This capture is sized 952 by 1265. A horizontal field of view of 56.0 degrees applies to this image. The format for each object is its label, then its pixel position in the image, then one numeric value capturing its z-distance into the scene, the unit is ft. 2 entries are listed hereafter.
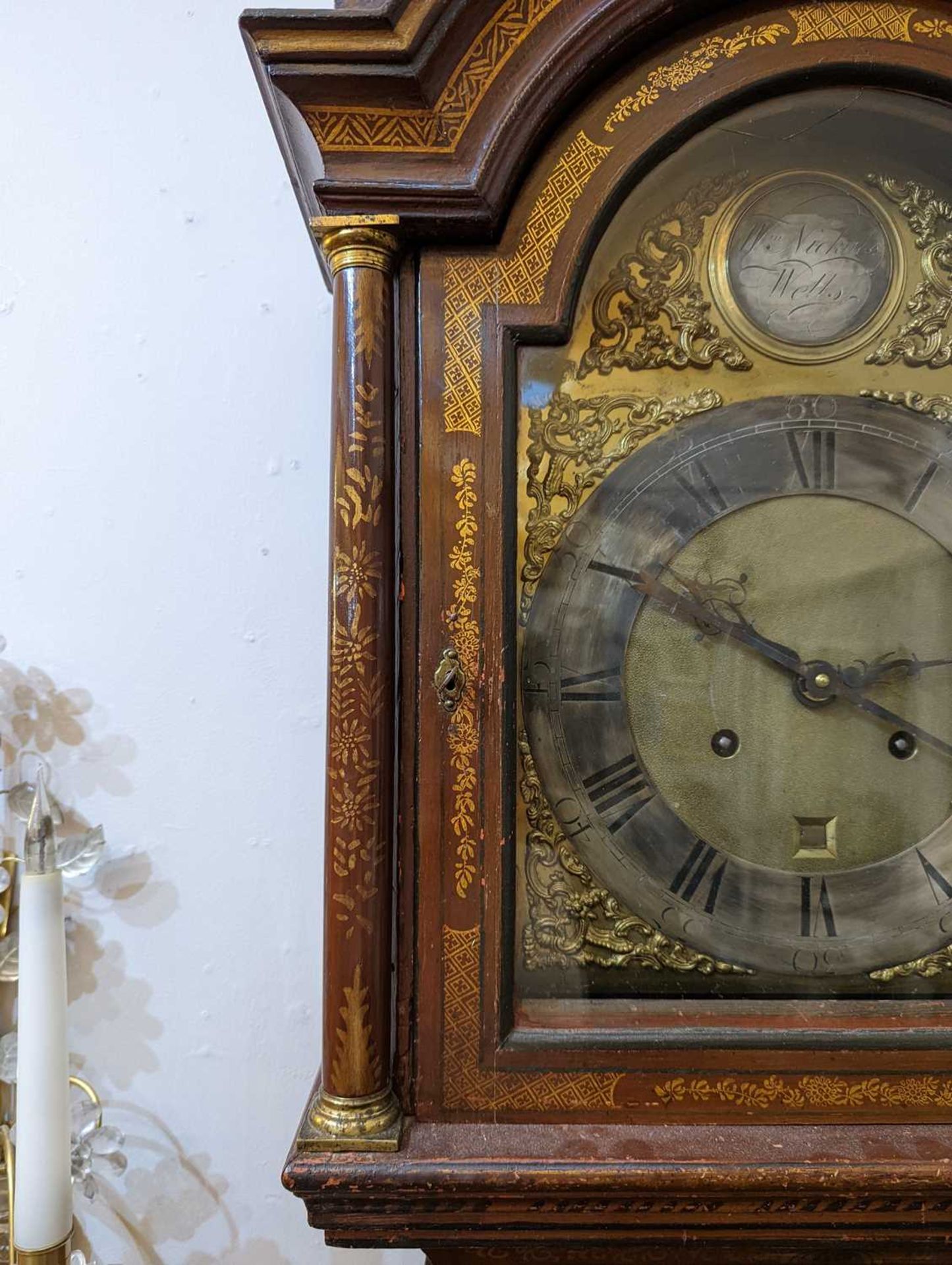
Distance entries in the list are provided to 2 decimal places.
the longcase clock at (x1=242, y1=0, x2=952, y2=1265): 2.10
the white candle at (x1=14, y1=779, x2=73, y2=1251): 1.99
